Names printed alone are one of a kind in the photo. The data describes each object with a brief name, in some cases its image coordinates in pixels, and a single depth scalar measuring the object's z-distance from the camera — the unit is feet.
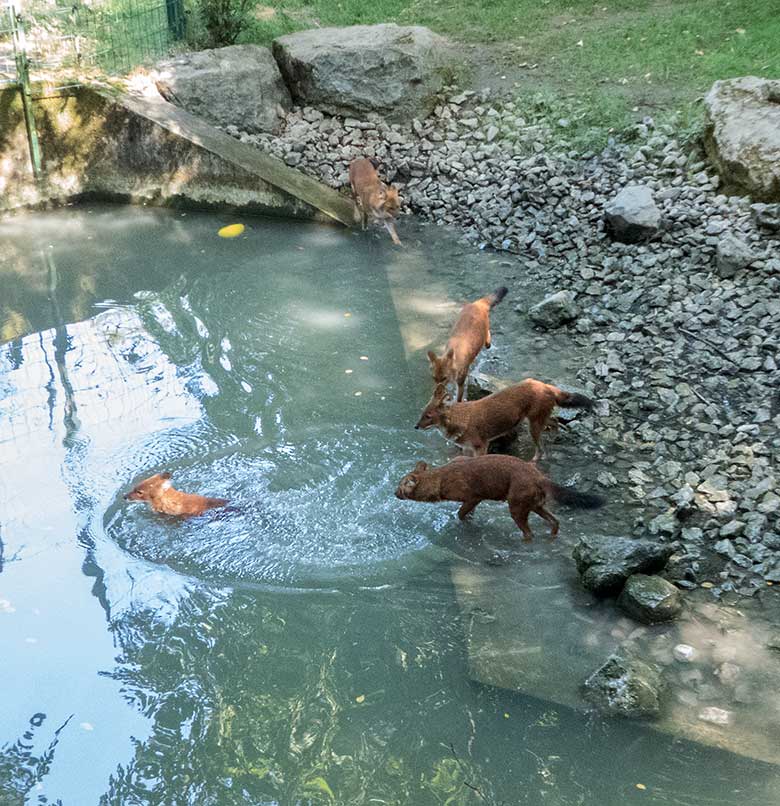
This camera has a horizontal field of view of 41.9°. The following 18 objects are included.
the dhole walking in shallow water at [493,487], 21.48
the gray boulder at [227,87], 44.32
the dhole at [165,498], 22.18
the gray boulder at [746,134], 34.78
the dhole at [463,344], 26.71
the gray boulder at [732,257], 31.58
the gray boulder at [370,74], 45.21
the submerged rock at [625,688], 17.24
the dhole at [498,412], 24.36
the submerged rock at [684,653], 18.54
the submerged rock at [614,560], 19.85
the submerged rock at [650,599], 19.31
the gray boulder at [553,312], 30.86
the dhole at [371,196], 38.27
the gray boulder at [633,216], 34.58
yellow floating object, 39.24
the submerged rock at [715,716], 17.13
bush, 48.42
